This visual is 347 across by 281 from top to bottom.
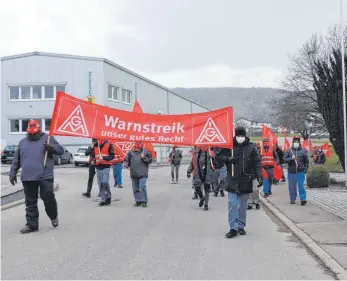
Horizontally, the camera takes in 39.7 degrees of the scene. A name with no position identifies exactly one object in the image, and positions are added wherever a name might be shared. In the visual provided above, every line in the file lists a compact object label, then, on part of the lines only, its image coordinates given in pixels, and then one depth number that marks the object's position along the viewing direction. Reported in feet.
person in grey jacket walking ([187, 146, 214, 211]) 39.55
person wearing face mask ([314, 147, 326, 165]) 119.55
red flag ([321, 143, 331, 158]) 123.26
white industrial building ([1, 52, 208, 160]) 129.29
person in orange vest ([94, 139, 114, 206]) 40.86
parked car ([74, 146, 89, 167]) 110.22
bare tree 146.83
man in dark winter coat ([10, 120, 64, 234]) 28.09
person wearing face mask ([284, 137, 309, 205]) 41.39
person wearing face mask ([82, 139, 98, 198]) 43.91
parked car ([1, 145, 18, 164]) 116.78
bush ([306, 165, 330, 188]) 59.41
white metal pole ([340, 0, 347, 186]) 59.11
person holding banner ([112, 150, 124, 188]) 58.98
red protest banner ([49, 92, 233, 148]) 31.86
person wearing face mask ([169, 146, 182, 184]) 68.85
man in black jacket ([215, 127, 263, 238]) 27.58
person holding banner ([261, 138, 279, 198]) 47.60
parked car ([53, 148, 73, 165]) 115.55
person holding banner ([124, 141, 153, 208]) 40.45
